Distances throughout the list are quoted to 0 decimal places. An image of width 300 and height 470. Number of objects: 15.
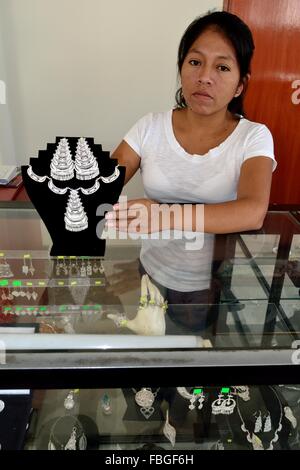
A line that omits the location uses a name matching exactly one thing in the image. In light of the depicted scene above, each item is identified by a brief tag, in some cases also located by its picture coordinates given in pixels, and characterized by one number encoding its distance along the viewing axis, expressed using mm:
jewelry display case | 627
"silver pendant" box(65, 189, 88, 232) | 928
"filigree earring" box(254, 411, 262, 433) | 931
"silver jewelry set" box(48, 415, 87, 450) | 888
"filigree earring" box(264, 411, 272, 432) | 932
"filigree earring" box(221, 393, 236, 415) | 898
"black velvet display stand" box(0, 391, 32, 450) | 847
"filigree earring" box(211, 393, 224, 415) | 888
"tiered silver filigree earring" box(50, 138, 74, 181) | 913
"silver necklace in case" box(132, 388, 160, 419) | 906
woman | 962
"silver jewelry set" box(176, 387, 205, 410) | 864
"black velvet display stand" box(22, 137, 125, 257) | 920
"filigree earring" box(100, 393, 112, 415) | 868
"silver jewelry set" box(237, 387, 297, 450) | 917
